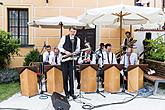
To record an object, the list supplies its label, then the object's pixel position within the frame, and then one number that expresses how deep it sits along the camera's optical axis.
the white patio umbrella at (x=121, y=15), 9.52
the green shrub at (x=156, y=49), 10.80
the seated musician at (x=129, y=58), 10.15
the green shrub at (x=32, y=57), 13.00
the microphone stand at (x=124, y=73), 9.73
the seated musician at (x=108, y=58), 10.35
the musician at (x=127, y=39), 12.76
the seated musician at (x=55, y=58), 10.49
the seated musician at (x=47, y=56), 10.93
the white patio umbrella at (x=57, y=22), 12.26
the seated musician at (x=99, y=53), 10.20
